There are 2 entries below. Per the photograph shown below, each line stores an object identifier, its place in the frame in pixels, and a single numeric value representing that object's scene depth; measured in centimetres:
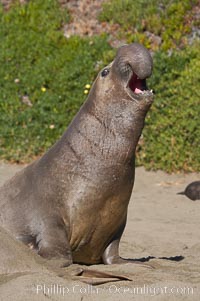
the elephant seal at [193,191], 2199
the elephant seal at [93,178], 1286
